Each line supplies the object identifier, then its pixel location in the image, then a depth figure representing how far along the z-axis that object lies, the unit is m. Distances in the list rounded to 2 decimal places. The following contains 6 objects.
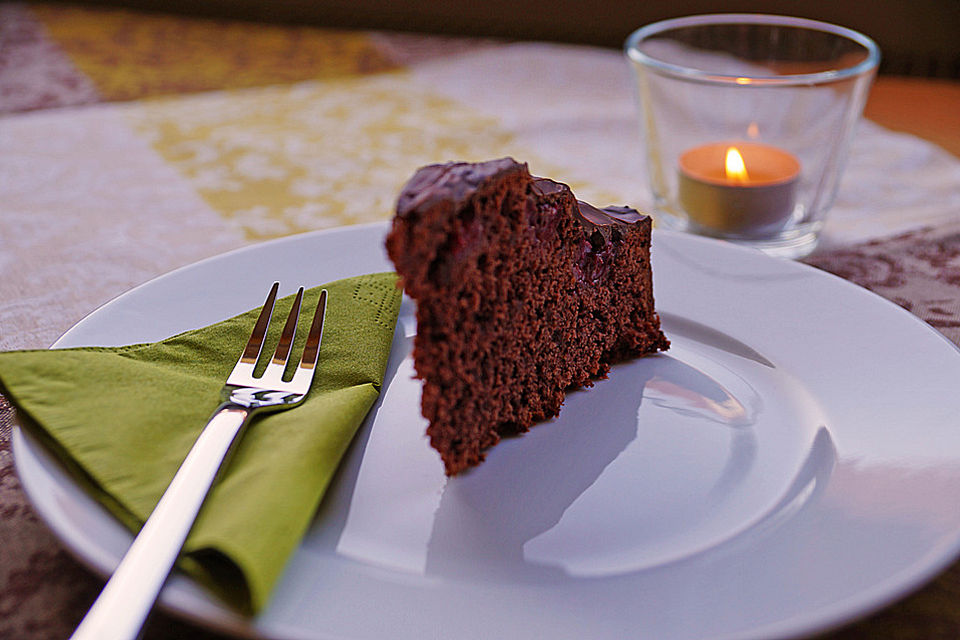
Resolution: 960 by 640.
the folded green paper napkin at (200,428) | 0.36
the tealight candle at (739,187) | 0.52
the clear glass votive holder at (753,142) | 0.51
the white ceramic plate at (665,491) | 0.35
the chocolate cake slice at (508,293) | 0.40
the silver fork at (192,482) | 0.32
